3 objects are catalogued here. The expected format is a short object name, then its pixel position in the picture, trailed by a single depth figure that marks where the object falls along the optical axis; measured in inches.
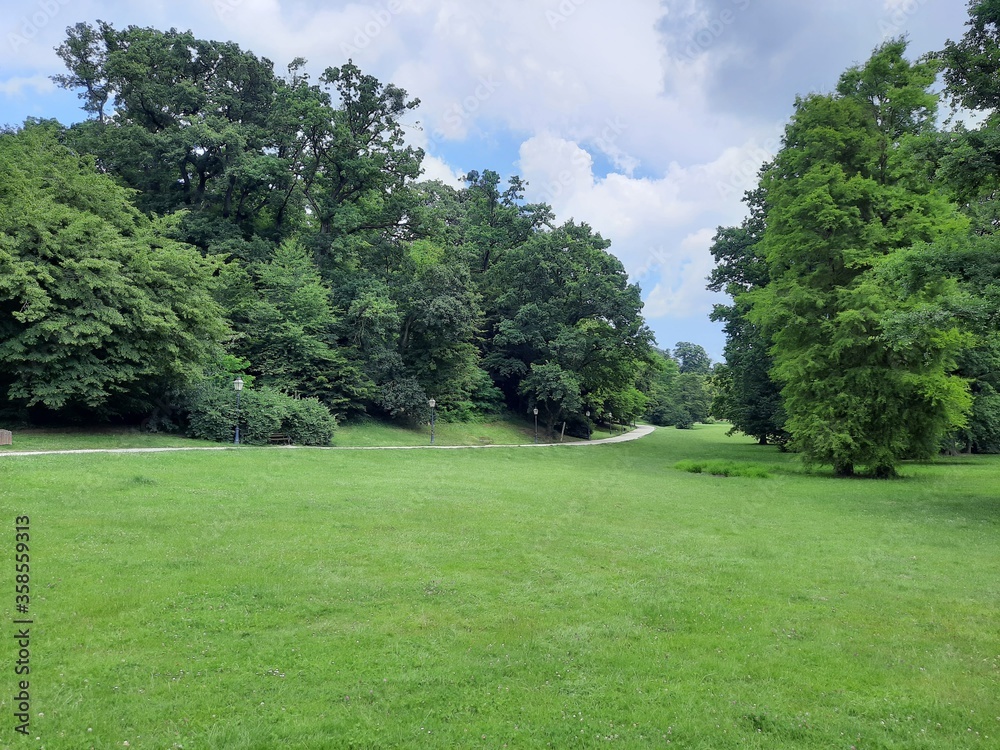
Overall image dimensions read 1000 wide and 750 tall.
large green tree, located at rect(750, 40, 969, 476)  808.3
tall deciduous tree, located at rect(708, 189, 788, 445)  1408.7
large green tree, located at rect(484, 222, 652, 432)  1787.6
